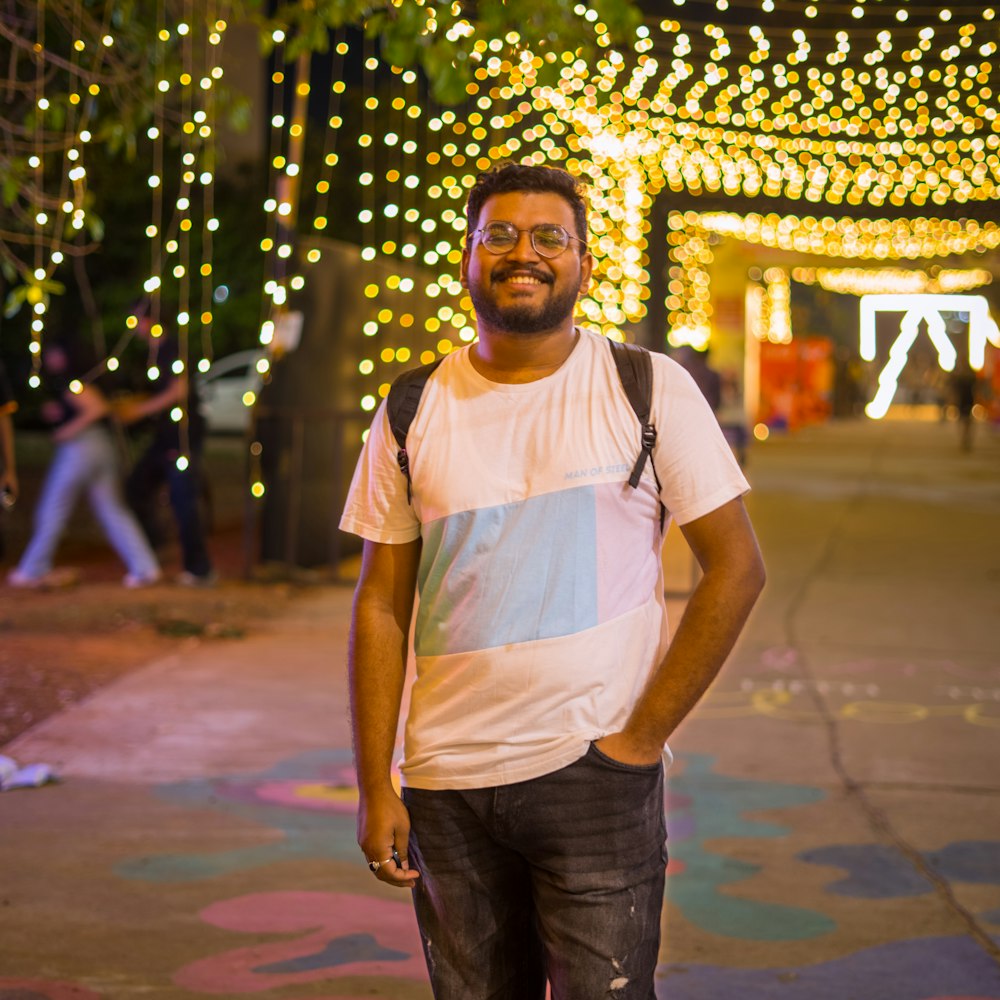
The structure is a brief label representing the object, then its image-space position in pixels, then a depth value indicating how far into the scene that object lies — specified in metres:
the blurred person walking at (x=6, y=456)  7.79
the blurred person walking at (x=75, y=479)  10.32
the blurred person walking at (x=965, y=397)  31.12
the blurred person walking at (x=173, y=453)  10.56
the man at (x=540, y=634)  2.55
